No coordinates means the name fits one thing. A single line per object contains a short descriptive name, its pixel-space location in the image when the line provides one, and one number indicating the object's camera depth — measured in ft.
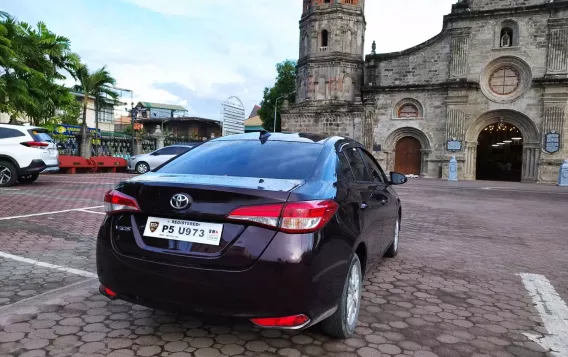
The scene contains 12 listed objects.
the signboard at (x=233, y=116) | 72.59
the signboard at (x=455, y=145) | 89.10
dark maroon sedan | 7.38
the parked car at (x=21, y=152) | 34.83
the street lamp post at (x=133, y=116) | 81.30
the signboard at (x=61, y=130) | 65.99
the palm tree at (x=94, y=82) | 82.64
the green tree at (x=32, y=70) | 49.80
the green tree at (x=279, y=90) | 168.35
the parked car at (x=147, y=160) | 62.54
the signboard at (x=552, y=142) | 81.87
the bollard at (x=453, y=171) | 85.81
